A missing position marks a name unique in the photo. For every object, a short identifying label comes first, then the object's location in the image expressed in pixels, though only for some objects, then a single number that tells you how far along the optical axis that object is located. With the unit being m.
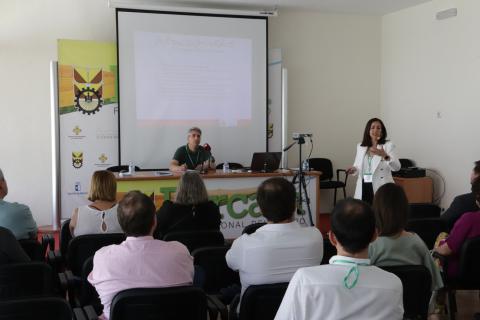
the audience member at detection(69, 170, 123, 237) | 3.44
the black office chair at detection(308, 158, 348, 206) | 7.98
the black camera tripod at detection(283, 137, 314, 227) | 6.28
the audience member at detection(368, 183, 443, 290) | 2.60
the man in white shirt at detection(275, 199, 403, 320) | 1.64
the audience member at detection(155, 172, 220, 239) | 3.62
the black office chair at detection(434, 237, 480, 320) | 3.18
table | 5.83
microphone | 6.21
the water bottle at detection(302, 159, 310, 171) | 6.55
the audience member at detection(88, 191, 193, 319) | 2.20
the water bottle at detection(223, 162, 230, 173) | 6.42
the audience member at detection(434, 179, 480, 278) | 3.27
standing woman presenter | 5.68
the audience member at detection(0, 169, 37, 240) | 3.38
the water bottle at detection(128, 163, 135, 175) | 6.09
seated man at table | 6.24
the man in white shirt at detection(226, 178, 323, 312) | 2.38
